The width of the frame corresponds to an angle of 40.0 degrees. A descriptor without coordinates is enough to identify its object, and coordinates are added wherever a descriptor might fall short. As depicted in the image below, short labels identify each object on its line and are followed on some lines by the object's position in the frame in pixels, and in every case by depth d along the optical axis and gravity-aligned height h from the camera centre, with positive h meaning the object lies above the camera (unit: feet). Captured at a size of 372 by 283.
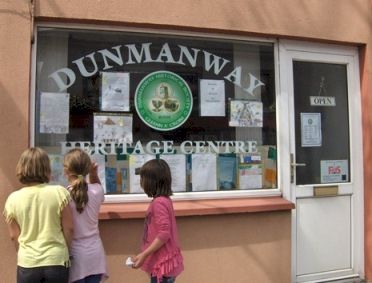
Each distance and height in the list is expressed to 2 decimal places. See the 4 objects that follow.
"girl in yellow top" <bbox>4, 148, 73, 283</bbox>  10.11 -1.21
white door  16.28 +0.17
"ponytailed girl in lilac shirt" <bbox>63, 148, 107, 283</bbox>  10.98 -1.39
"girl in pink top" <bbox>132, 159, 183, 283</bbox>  10.61 -1.31
